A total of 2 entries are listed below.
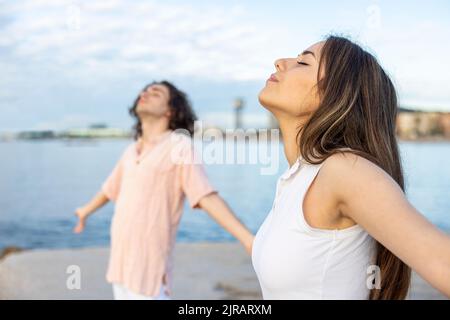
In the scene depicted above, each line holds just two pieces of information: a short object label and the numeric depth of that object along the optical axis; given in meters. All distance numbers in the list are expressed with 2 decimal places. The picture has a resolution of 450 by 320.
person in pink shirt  3.00
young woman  1.27
